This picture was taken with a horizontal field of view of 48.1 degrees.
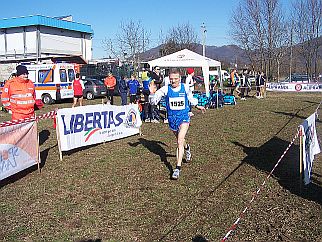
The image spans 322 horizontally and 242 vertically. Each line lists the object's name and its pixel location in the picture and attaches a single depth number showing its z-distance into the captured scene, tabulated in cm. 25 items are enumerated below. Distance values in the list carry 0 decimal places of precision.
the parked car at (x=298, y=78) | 3853
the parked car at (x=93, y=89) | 2688
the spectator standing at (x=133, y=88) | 1599
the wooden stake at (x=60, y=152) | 842
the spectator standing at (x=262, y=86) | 2539
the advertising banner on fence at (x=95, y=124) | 868
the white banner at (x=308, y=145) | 586
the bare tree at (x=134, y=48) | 4834
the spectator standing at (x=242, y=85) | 2556
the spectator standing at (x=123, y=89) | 1770
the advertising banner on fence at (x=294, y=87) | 2916
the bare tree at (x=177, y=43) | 5150
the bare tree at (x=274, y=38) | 4400
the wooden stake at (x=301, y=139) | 554
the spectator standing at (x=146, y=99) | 1470
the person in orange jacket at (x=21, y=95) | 848
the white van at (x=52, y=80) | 2250
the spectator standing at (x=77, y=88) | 1883
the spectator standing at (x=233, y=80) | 2602
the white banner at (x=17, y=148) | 654
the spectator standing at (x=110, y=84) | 2096
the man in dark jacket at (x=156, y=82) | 1486
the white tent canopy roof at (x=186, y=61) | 2109
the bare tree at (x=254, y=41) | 4472
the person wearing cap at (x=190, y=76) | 1457
